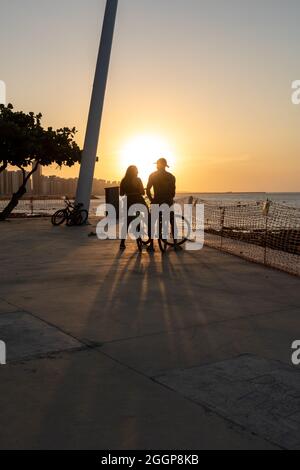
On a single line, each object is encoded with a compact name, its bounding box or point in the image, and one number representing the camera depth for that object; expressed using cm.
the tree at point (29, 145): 2091
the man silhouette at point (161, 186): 1162
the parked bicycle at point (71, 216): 1931
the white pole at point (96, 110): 1961
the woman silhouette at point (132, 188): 1195
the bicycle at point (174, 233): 1171
